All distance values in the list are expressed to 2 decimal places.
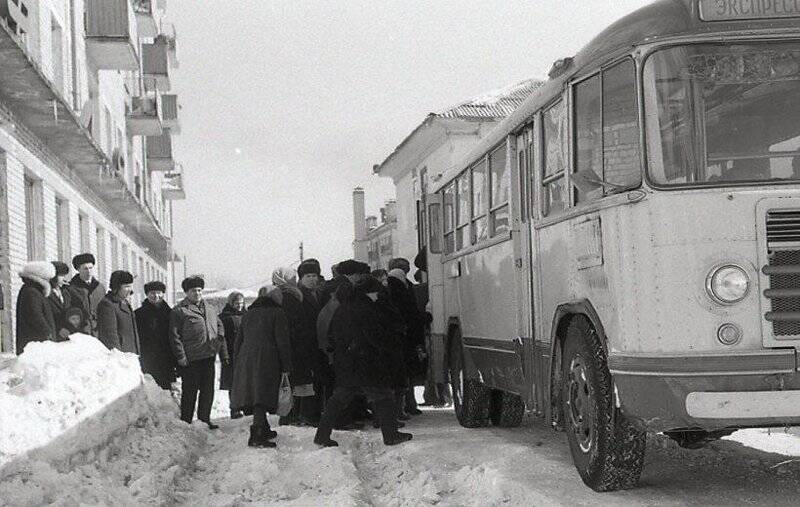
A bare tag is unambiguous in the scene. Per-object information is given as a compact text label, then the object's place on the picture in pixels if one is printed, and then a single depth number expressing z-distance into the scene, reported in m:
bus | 5.55
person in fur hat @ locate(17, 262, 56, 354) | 9.23
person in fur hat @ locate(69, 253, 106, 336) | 10.73
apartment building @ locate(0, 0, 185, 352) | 12.68
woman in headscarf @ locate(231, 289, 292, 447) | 9.35
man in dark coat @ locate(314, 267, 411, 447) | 9.23
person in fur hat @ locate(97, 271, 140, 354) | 11.15
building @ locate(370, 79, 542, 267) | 29.83
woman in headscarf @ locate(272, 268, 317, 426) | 10.65
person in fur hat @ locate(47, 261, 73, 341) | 9.98
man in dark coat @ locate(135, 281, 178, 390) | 12.10
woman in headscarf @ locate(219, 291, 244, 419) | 13.80
